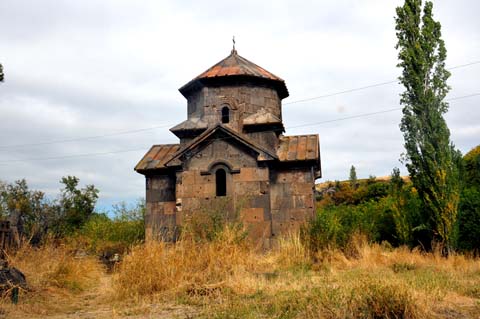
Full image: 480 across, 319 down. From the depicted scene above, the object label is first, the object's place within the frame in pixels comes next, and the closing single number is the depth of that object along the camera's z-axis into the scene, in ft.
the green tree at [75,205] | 61.79
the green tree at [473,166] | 55.22
